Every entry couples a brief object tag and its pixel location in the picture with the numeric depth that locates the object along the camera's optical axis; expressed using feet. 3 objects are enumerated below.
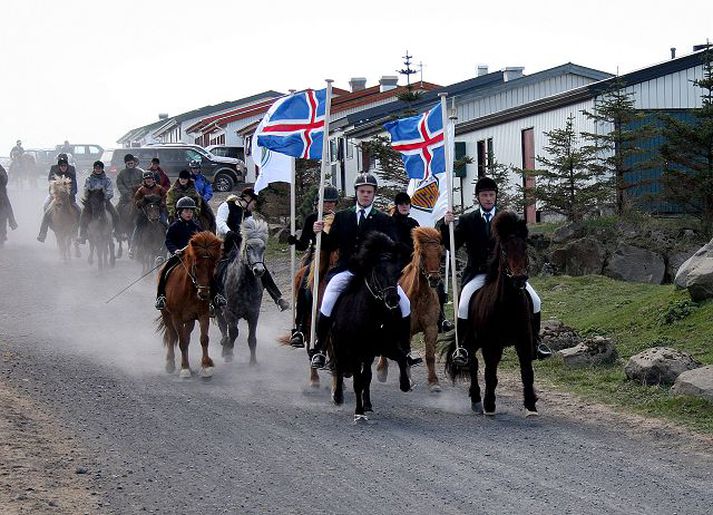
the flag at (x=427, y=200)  64.39
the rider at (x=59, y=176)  104.94
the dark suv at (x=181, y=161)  177.58
